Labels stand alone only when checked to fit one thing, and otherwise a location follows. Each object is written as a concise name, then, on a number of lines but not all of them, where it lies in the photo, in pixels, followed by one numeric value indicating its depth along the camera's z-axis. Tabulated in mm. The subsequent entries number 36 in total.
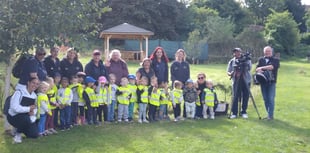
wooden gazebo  28344
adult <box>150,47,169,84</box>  10375
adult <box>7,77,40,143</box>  7342
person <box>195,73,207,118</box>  10594
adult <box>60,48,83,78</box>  9039
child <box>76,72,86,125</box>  9055
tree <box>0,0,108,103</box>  7516
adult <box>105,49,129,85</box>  9930
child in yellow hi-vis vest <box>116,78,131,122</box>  9727
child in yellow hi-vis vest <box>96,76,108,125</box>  9312
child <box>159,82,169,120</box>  10117
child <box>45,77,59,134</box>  8352
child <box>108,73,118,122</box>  9590
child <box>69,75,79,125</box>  8945
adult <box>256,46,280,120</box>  10188
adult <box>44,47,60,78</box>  8758
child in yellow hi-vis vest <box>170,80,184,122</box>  10211
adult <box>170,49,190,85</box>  10654
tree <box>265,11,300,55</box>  47466
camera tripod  10531
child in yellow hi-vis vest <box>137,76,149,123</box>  9906
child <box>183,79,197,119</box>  10336
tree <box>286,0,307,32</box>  64688
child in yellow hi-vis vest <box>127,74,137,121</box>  9875
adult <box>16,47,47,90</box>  7588
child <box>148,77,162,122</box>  9953
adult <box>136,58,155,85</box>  10102
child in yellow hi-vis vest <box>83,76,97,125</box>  9148
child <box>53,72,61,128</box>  8666
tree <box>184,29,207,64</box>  36750
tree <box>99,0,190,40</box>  43906
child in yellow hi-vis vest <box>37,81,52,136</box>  7973
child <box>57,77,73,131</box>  8648
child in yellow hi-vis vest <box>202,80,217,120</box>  10484
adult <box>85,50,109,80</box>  9422
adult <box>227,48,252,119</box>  10453
